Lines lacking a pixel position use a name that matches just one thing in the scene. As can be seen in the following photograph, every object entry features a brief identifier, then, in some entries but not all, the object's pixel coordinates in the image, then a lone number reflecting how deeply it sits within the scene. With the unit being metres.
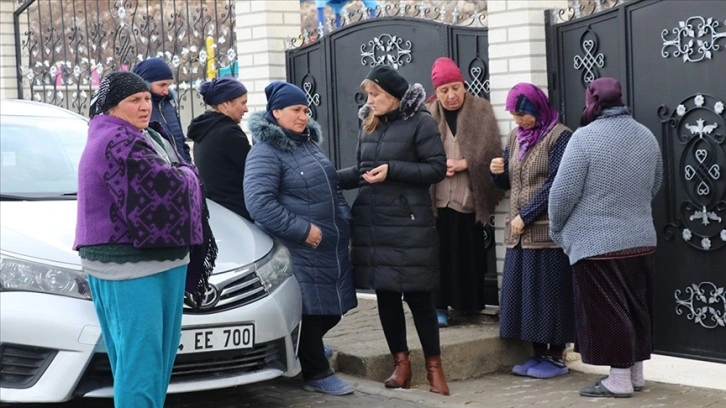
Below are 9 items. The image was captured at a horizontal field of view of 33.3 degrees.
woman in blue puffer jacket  6.51
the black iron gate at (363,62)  8.32
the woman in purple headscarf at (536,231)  7.17
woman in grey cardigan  6.54
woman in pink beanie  7.83
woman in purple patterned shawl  4.98
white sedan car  5.58
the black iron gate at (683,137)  6.96
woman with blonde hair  6.58
